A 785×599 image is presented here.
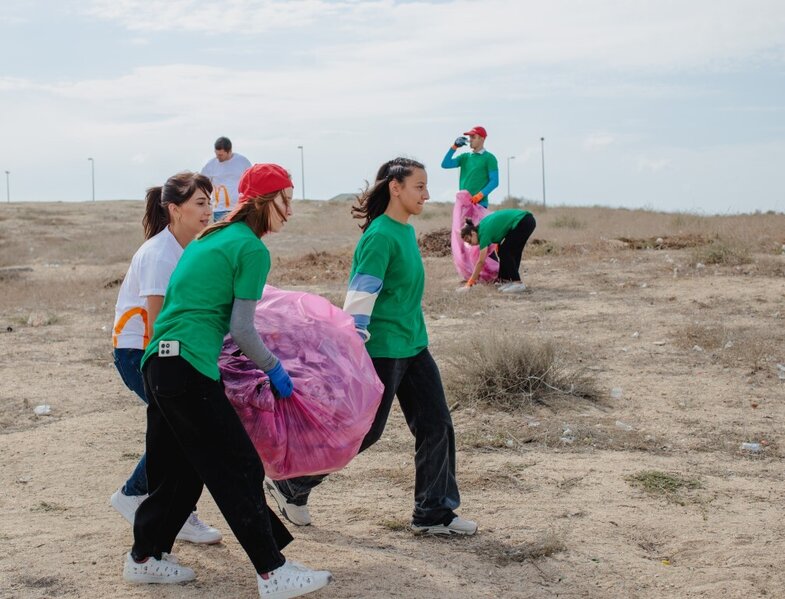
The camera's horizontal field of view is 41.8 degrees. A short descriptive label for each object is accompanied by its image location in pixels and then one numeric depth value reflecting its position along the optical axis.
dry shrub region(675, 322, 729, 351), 8.81
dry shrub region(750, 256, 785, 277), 12.70
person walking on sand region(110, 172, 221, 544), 3.98
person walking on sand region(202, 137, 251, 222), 11.09
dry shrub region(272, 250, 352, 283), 15.07
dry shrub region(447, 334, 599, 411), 7.12
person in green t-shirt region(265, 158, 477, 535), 4.29
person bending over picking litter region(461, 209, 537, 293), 11.83
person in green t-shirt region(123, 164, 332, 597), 3.48
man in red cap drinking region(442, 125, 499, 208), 11.88
